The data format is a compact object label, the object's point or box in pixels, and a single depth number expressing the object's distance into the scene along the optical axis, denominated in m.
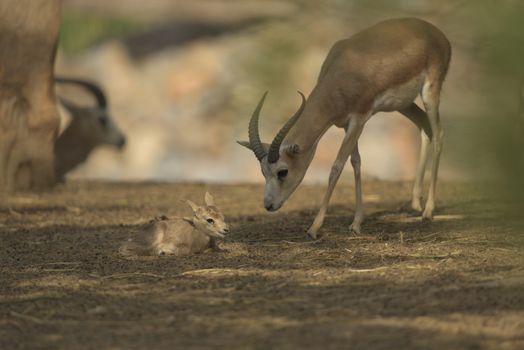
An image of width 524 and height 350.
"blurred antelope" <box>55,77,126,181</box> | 26.12
